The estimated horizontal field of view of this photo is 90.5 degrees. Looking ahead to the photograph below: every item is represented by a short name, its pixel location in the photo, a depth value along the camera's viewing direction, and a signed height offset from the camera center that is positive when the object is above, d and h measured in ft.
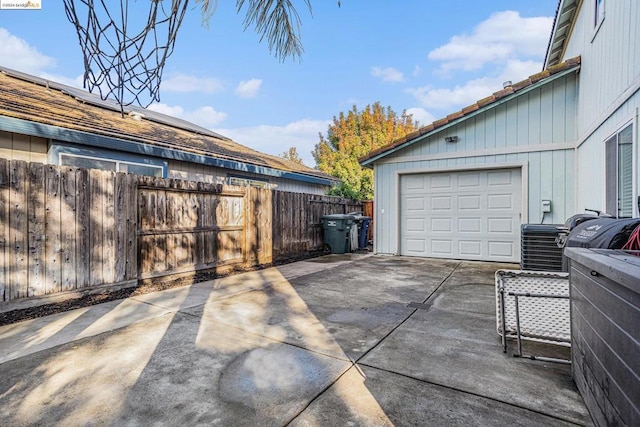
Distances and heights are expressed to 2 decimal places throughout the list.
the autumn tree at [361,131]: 70.54 +18.98
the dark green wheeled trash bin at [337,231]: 29.48 -1.73
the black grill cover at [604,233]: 7.90 -0.56
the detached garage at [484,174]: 22.62 +3.08
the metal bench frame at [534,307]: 8.80 -2.72
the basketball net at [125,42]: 7.26 +4.28
